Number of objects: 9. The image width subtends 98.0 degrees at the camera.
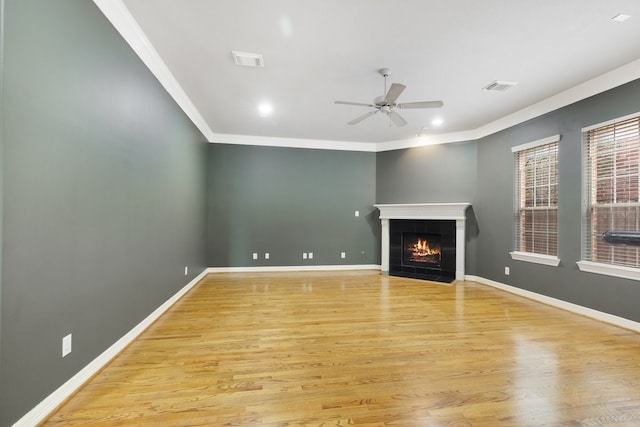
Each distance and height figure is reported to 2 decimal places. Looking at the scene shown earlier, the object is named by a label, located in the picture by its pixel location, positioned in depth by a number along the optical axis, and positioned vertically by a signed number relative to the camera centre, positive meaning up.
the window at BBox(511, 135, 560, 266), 3.99 +0.22
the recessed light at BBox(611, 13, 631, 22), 2.29 +1.66
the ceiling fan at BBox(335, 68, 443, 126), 2.93 +1.32
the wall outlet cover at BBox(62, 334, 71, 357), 1.75 -0.84
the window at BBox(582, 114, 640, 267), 3.04 +0.34
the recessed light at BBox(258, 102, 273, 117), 4.22 +1.66
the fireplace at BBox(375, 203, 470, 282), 5.47 -0.53
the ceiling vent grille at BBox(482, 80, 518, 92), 3.47 +1.66
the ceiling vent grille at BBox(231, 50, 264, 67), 2.87 +1.65
